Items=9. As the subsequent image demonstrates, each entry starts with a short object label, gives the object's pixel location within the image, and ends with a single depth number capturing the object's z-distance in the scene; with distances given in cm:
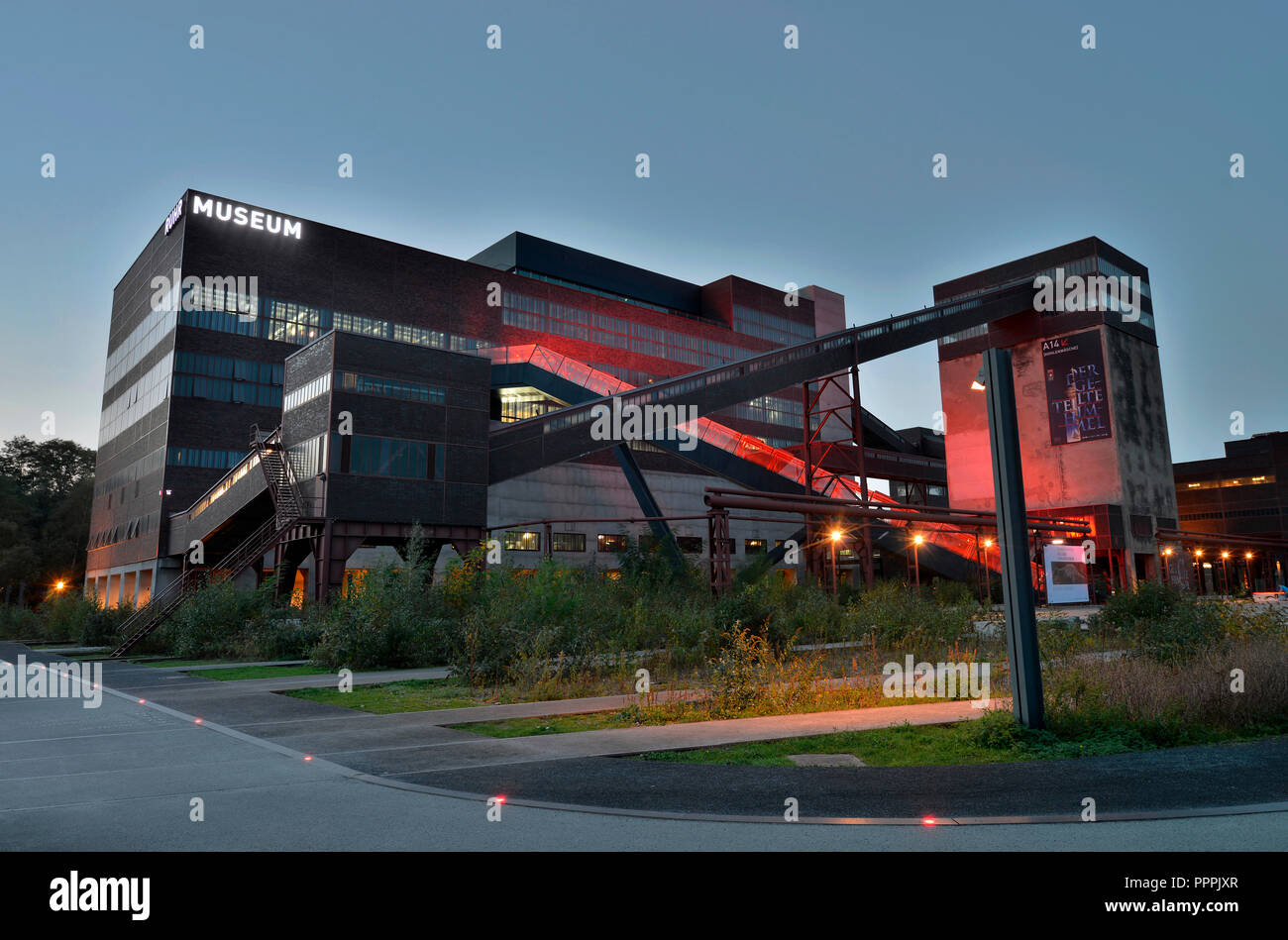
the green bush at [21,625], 4122
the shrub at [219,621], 2503
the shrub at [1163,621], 1362
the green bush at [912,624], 1889
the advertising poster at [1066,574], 4888
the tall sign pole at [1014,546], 934
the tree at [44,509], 6706
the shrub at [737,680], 1181
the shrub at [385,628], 2044
